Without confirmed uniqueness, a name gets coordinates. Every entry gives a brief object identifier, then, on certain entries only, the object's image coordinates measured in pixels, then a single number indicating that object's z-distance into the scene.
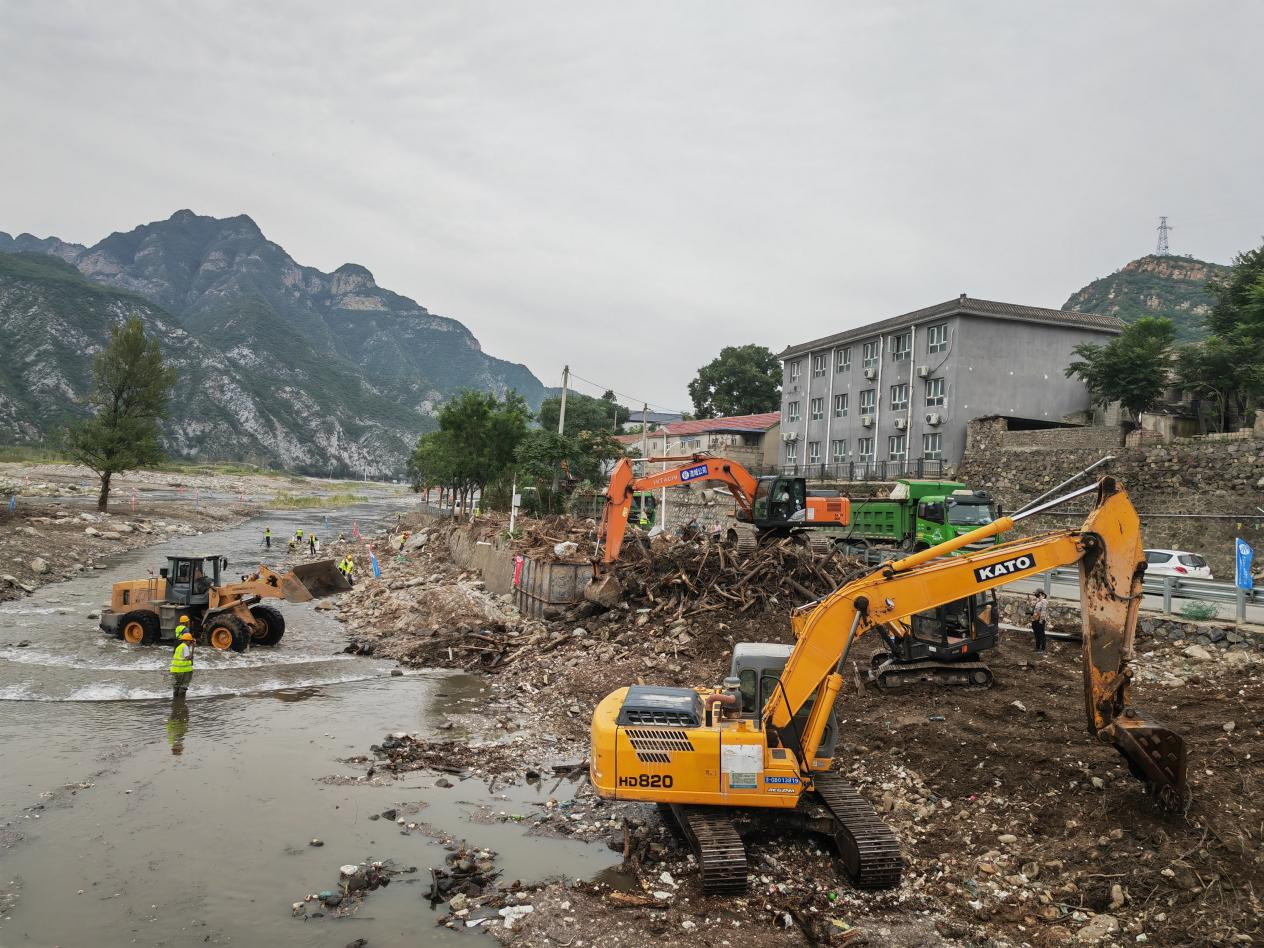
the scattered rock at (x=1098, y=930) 7.35
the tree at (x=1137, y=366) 34.81
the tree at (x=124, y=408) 49.12
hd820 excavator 8.26
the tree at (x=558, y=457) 37.19
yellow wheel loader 19.88
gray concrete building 39.09
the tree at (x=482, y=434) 47.09
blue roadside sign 15.04
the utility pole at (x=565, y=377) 33.80
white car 20.84
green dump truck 22.73
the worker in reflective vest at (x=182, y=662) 15.12
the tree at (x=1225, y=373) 31.34
